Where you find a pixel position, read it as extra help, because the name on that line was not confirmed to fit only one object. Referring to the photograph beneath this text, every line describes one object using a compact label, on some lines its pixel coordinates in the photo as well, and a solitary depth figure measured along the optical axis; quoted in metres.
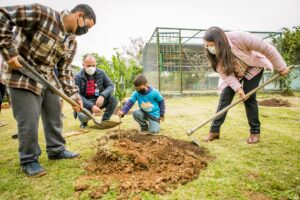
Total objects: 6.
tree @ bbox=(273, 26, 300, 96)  11.20
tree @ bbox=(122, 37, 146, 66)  22.60
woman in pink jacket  2.96
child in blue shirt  4.06
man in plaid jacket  2.11
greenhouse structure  10.98
